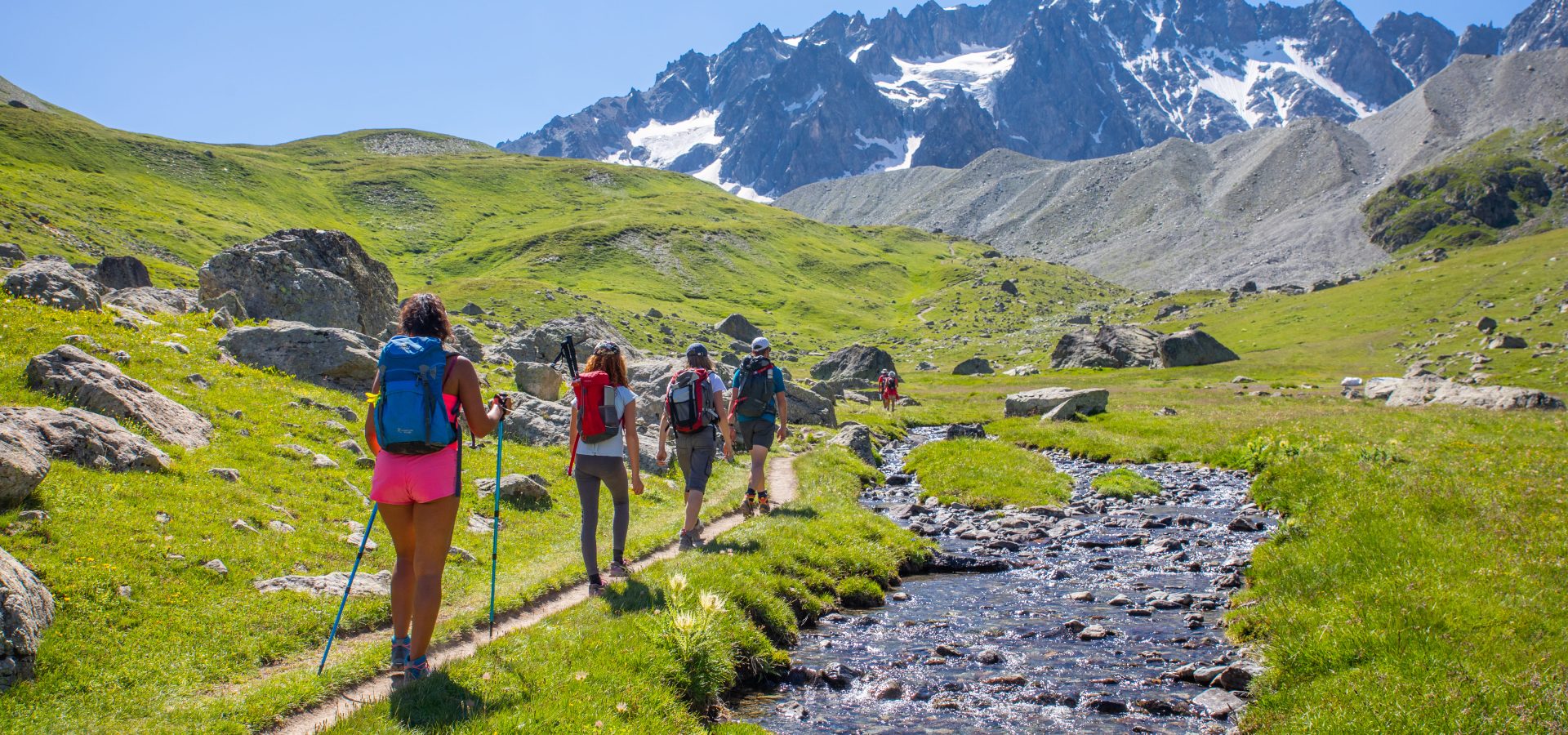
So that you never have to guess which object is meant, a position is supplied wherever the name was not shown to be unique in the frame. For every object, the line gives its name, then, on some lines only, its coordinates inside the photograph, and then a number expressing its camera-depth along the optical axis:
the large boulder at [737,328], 108.06
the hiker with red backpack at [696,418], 15.68
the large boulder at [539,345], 41.81
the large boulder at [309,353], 23.28
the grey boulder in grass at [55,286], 21.97
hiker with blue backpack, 7.95
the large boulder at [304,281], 32.59
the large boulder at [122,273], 39.19
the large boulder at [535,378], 31.62
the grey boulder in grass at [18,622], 7.24
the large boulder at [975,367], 98.96
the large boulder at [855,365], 85.40
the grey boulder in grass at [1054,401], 46.34
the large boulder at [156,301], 27.64
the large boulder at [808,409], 44.31
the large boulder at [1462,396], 36.81
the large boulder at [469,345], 36.59
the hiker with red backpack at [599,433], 12.45
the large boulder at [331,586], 11.06
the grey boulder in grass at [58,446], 10.17
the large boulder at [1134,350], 89.56
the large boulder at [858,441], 33.22
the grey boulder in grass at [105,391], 14.27
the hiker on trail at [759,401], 18.39
